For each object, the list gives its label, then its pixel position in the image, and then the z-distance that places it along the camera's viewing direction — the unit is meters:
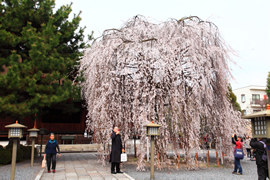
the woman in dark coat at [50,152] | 8.06
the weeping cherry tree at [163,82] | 8.06
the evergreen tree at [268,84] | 29.01
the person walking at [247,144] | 12.42
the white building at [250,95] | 44.25
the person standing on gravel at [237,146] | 7.85
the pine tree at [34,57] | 9.23
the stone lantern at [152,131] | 6.64
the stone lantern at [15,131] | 6.48
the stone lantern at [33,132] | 9.93
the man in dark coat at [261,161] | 5.21
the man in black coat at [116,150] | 7.46
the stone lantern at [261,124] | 4.10
